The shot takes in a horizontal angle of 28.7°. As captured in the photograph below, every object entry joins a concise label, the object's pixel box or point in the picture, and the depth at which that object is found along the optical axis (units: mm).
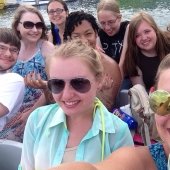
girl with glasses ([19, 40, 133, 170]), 1346
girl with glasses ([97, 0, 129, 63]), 3130
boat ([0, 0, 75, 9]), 23175
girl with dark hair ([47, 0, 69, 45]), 3570
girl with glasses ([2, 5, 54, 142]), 2439
